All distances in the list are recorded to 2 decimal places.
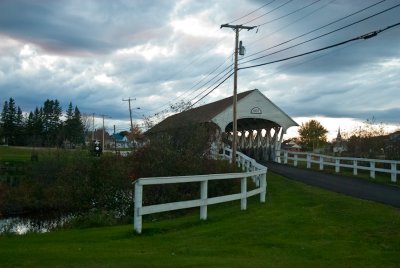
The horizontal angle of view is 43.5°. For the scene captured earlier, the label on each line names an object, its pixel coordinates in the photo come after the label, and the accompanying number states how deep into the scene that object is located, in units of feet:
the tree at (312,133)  314.76
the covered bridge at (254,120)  110.63
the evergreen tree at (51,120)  384.37
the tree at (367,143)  97.14
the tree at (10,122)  382.42
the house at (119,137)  369.71
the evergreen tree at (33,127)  379.27
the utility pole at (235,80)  91.76
